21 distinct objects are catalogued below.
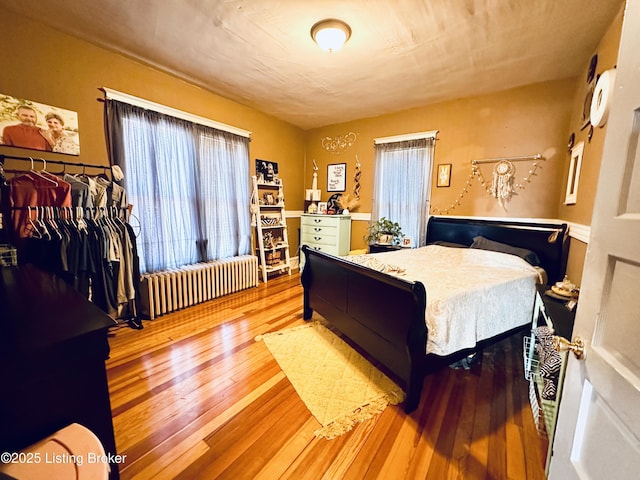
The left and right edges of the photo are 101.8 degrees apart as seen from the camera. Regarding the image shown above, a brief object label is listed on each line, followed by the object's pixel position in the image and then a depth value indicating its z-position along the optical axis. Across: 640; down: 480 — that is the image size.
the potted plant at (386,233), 3.95
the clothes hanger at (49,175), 2.09
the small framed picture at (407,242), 3.93
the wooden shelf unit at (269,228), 4.09
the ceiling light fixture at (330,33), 2.05
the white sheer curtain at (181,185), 2.75
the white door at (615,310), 0.61
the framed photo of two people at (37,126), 2.04
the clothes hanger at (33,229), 1.99
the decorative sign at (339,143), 4.50
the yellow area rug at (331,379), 1.61
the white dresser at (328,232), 4.33
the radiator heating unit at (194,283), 2.84
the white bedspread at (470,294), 1.64
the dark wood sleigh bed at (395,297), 1.57
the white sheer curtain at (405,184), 3.80
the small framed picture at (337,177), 4.65
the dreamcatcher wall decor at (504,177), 3.09
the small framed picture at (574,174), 2.32
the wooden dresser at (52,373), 0.71
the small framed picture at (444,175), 3.63
